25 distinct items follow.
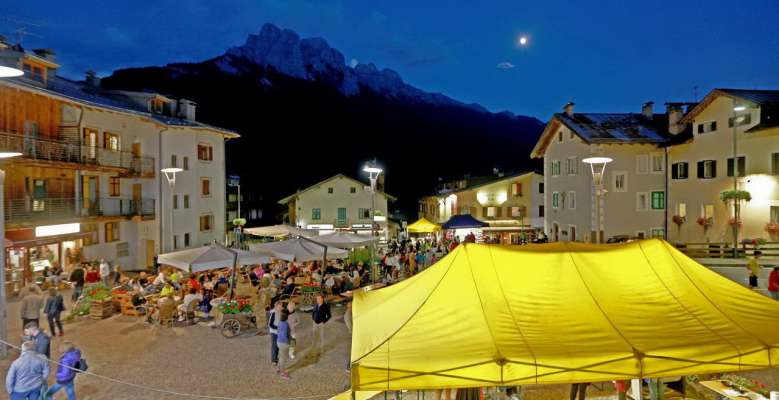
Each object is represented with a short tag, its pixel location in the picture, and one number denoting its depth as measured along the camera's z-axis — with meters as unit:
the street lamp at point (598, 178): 18.73
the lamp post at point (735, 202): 23.27
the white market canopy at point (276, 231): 27.39
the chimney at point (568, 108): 36.56
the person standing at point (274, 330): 10.45
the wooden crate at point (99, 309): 15.27
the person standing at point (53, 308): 12.87
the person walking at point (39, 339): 9.23
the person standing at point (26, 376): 7.54
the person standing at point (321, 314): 11.42
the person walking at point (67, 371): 8.11
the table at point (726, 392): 7.06
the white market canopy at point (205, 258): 15.29
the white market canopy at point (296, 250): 17.85
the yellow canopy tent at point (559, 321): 5.68
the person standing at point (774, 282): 14.22
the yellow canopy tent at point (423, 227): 31.80
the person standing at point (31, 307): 11.84
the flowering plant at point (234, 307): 13.40
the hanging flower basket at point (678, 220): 31.69
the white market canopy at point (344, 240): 21.12
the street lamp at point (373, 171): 21.63
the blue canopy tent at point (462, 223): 31.86
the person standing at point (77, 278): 17.95
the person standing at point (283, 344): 9.95
